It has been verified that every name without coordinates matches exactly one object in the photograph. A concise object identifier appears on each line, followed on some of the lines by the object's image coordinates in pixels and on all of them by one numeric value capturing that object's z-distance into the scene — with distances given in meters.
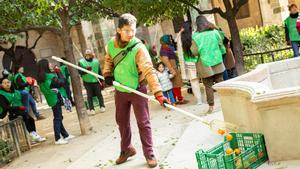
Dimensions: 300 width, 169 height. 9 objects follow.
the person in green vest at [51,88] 9.40
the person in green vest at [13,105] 10.04
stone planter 5.06
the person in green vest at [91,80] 12.90
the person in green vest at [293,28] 11.55
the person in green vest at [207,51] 8.73
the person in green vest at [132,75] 5.98
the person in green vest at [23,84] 12.01
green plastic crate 4.96
